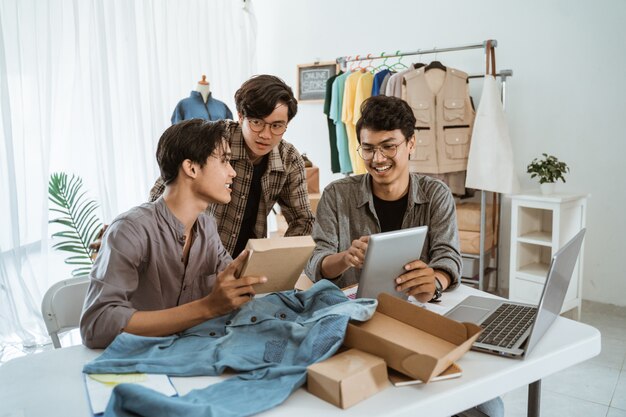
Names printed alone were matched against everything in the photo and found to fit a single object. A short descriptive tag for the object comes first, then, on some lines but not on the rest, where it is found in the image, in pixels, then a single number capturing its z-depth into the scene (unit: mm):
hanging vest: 3789
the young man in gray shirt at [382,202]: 1890
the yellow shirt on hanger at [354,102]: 4195
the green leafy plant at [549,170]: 3541
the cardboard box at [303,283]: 1772
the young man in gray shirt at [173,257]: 1306
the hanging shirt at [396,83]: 3924
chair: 1733
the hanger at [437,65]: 3824
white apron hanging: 3668
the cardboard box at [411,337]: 1038
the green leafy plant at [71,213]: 3215
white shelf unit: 3428
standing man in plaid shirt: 2064
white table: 1009
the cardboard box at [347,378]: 995
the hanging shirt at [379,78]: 4137
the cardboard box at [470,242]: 3822
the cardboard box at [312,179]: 3961
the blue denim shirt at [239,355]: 929
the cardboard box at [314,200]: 3633
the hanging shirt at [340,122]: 4387
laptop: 1176
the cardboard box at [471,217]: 3814
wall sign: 5184
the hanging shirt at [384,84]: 4055
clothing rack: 3717
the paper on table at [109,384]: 1030
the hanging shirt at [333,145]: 4551
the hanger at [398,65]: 4489
